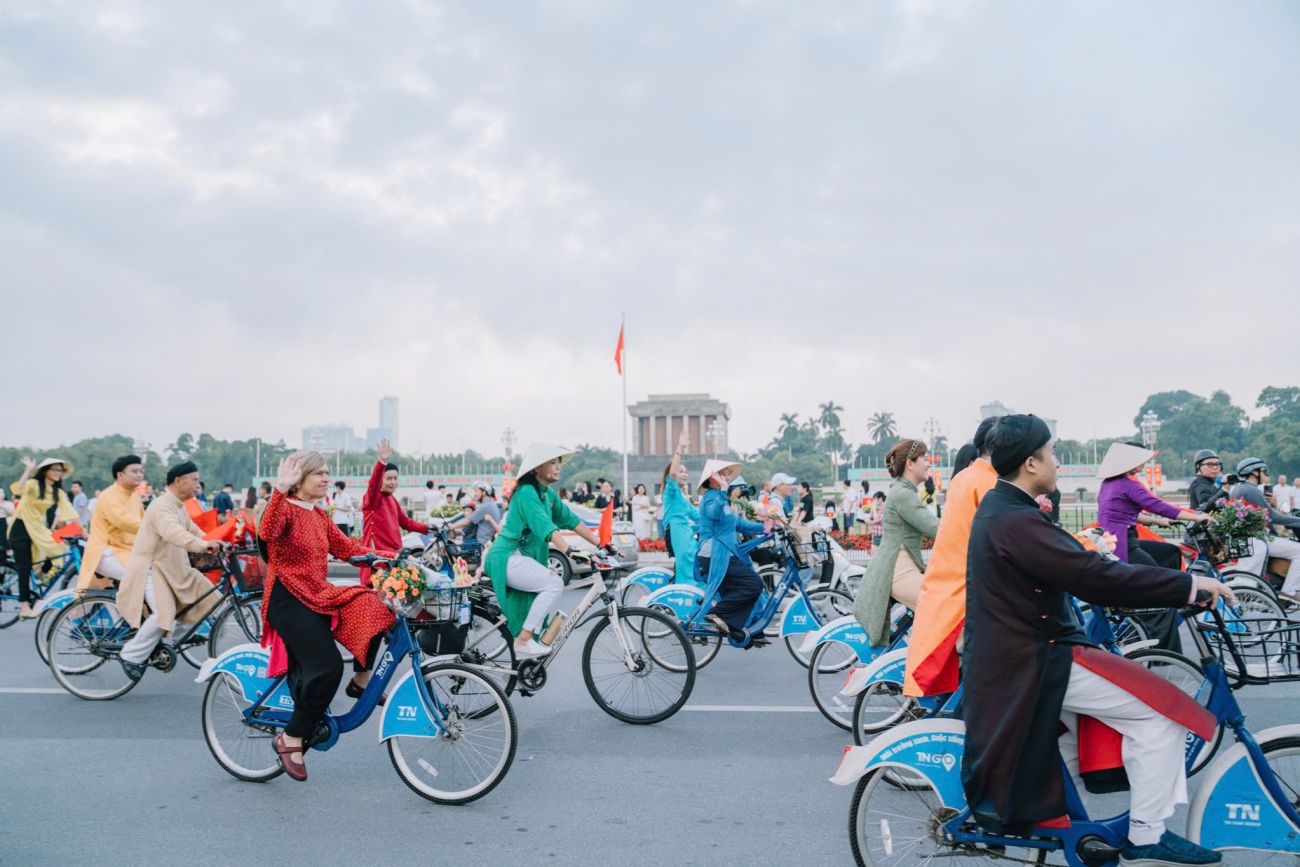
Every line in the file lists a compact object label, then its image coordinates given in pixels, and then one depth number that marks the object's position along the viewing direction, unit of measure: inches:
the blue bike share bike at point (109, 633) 264.4
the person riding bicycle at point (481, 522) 520.4
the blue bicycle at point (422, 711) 175.5
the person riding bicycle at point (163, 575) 256.8
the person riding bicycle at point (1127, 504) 242.4
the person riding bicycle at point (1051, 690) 109.2
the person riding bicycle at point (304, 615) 175.9
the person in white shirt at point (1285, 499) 731.4
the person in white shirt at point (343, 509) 720.3
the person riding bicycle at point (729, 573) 274.2
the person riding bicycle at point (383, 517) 340.2
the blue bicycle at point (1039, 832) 113.3
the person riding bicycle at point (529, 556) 221.5
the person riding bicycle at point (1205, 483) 329.7
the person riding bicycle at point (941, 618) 139.4
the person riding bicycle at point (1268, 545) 313.0
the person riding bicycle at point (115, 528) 289.9
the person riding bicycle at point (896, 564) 201.8
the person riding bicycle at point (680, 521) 330.3
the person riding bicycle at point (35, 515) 383.6
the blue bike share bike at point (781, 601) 271.1
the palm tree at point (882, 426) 5064.0
